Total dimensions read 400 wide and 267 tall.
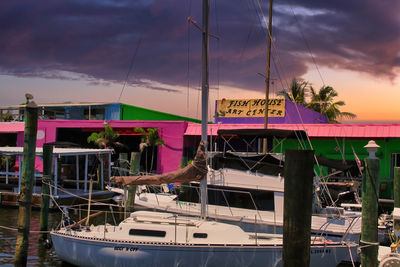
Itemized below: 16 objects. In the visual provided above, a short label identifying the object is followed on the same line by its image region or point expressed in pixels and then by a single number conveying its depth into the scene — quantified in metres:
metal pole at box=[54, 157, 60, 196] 19.69
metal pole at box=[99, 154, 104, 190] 22.91
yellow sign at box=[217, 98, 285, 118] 28.17
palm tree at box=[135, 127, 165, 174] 27.80
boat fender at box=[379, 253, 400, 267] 9.25
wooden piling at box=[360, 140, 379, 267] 9.34
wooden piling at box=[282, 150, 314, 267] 6.67
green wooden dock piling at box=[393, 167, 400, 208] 13.78
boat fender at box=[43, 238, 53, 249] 13.29
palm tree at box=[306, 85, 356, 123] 45.28
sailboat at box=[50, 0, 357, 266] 10.53
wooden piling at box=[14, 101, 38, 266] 10.80
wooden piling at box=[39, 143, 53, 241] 14.29
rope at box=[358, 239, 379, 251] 9.31
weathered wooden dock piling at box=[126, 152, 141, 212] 16.58
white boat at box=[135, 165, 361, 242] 12.66
